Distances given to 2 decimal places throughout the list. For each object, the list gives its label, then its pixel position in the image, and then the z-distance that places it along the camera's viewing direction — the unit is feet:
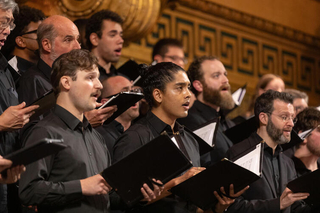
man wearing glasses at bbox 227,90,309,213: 23.43
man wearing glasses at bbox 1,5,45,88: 25.93
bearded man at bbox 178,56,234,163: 30.36
